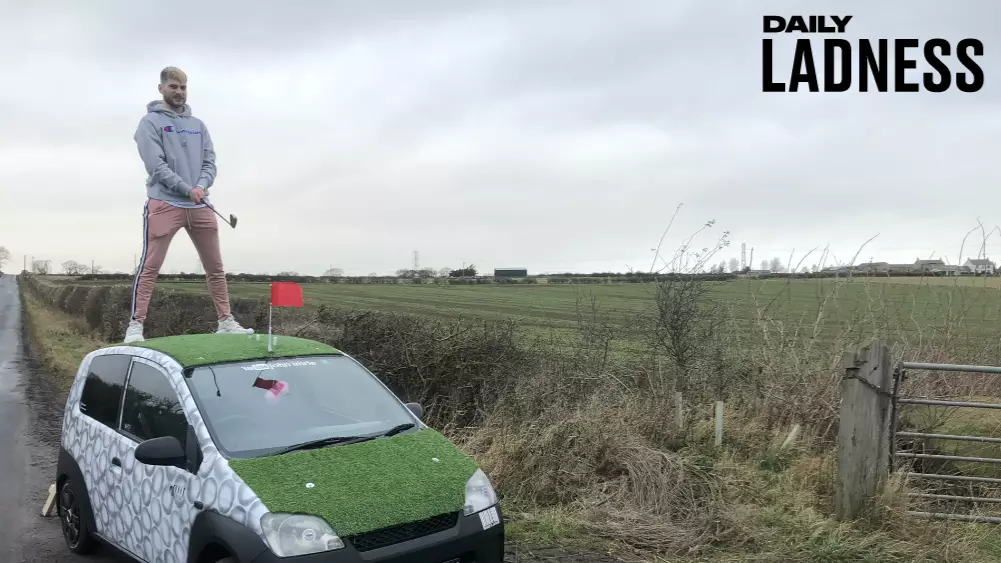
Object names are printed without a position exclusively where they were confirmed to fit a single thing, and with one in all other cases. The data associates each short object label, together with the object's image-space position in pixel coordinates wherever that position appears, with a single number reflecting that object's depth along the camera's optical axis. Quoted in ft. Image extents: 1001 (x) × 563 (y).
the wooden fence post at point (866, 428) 19.33
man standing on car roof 24.32
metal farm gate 20.45
